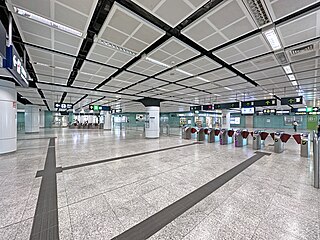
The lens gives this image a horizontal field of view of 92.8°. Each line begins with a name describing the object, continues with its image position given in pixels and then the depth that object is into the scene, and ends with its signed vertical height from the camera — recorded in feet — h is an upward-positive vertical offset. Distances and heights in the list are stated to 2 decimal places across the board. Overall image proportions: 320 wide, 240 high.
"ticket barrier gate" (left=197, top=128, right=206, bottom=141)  35.51 -3.28
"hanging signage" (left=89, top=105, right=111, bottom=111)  46.29 +4.11
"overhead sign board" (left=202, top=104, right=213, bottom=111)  38.73 +3.30
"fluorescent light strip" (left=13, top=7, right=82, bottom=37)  8.94 +6.41
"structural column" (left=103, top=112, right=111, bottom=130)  69.82 -0.47
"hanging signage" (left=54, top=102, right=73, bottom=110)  41.84 +4.36
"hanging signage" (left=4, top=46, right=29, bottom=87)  8.48 +3.41
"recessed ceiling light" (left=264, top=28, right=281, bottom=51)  10.97 +6.30
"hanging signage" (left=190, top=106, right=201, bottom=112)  43.27 +3.49
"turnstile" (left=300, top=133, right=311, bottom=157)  19.85 -3.57
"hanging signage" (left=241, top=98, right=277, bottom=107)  28.39 +3.34
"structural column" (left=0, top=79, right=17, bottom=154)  20.56 +0.54
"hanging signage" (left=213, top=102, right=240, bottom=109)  33.65 +3.32
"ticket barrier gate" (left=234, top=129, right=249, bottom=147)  28.07 -3.18
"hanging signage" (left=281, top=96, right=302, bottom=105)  26.51 +3.46
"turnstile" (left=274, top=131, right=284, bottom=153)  22.86 -3.53
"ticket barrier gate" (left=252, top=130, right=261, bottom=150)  25.45 -3.44
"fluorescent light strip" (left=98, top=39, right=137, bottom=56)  12.48 +6.44
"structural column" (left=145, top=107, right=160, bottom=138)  39.60 -0.98
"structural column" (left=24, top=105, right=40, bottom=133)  52.75 +0.65
